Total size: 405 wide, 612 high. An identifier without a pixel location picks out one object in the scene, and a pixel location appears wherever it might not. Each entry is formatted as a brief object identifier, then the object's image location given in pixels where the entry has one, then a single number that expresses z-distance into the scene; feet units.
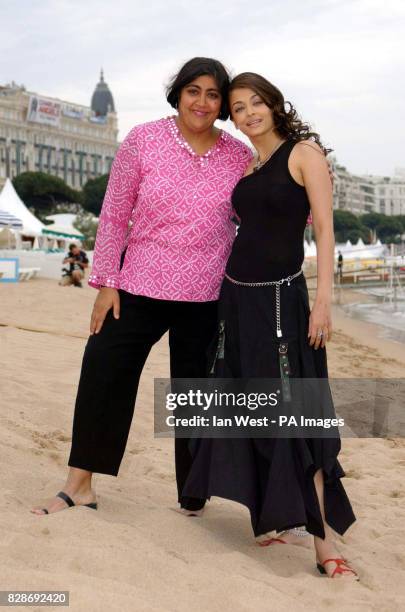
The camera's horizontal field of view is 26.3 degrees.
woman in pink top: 9.98
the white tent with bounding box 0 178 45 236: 91.20
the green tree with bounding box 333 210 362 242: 371.56
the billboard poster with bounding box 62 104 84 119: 395.34
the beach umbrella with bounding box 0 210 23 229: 80.48
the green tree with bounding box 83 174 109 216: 270.46
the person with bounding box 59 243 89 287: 57.82
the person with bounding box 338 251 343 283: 113.86
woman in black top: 9.20
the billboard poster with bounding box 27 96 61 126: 364.38
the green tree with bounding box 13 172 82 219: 242.78
